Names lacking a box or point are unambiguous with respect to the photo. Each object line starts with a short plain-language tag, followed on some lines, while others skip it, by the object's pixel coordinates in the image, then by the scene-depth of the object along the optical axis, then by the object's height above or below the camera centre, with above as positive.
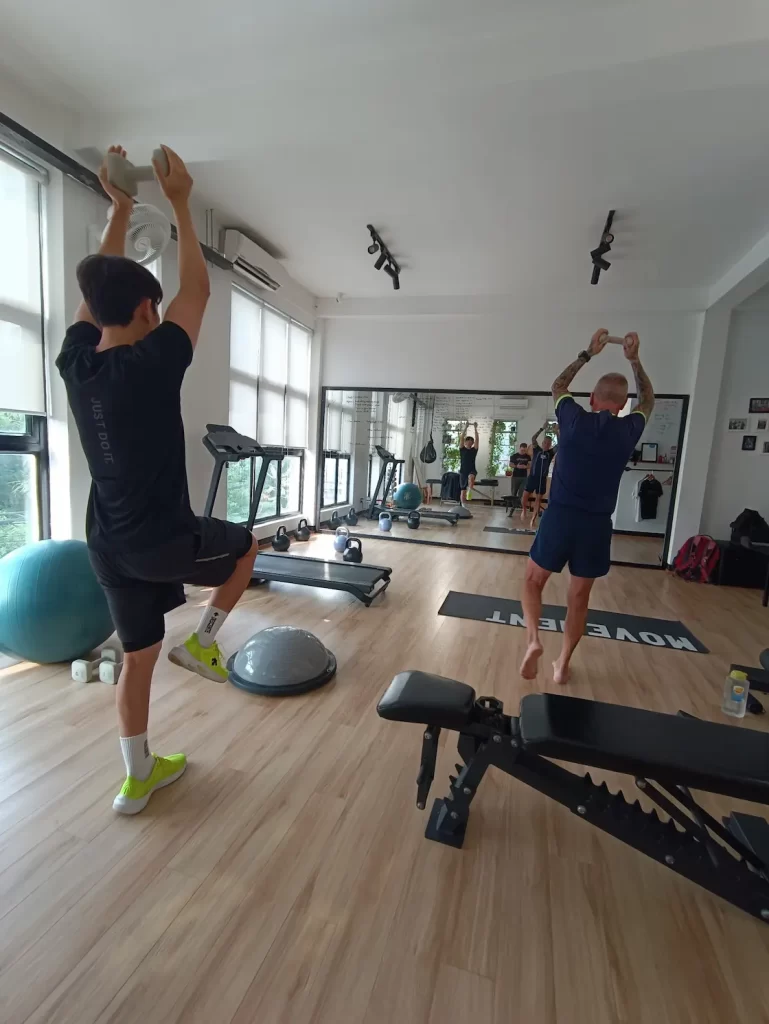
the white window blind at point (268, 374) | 4.67 +0.68
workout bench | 1.17 -0.73
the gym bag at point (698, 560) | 4.92 -0.92
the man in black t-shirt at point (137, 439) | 1.19 -0.02
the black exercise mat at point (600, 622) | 3.20 -1.13
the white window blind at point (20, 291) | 2.58 +0.69
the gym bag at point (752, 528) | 4.84 -0.56
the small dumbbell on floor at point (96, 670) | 2.25 -1.10
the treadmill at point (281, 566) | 3.56 -0.98
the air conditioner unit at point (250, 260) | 4.11 +1.54
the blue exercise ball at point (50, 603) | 2.19 -0.80
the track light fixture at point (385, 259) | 4.12 +1.70
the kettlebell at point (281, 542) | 4.96 -1.02
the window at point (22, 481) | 2.74 -0.33
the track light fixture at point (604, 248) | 3.73 +1.64
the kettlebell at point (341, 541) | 4.85 -0.95
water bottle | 2.31 -1.04
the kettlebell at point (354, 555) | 4.55 -1.00
